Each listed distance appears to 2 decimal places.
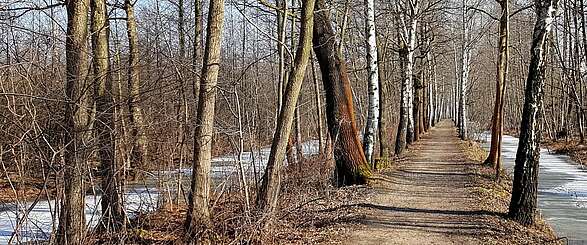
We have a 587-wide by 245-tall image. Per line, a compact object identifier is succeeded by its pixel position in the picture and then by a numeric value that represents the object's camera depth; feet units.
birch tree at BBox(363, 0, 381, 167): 48.96
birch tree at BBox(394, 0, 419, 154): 69.00
